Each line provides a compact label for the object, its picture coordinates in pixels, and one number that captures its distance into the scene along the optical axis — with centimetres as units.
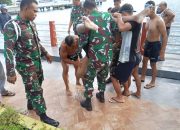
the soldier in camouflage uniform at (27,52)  186
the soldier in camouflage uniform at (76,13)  351
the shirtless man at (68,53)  249
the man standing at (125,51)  221
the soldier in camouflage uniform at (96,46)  219
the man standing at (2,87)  280
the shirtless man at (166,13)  355
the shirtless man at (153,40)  262
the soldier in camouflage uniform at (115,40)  231
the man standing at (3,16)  523
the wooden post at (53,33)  497
